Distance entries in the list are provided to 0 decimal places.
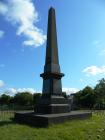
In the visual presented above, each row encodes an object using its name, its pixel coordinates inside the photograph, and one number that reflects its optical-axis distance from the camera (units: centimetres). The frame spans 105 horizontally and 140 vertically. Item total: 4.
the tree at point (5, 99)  4628
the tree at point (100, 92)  2465
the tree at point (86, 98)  3029
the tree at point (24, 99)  4035
